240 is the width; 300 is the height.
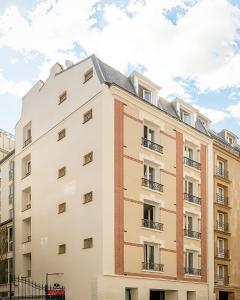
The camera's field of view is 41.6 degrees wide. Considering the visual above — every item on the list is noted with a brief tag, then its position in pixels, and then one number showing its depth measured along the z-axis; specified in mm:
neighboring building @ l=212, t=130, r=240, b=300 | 27480
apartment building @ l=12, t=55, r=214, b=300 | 20707
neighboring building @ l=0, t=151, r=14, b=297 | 27643
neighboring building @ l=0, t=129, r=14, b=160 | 35210
